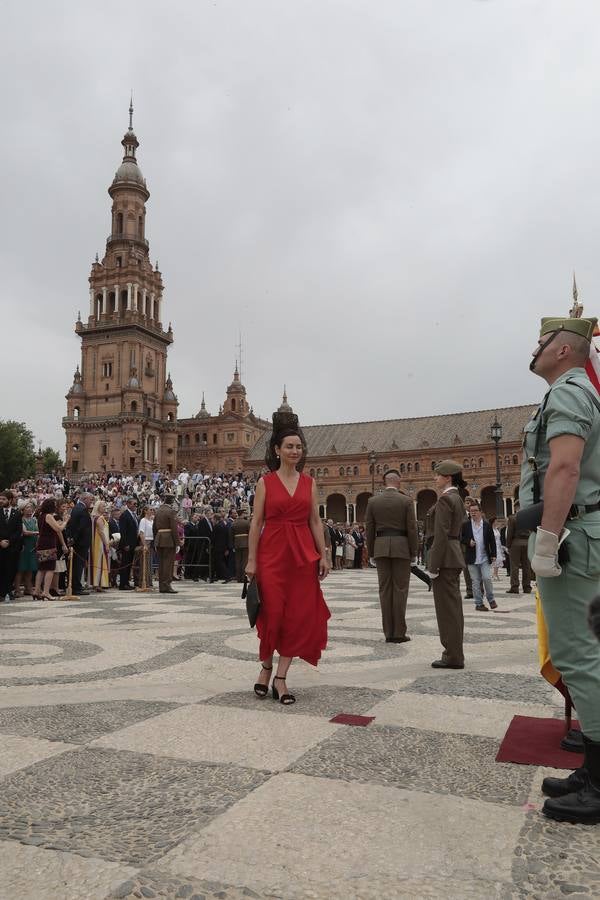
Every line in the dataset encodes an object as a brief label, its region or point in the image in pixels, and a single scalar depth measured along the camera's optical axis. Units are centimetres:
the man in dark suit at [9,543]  1133
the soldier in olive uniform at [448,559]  534
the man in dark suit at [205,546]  1755
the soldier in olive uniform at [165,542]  1331
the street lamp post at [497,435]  2513
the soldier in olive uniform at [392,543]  655
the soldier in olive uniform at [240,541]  1594
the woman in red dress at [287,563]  428
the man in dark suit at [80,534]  1249
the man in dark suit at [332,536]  2347
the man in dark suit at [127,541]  1428
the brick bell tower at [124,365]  8619
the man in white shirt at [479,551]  1025
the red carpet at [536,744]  295
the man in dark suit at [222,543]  1760
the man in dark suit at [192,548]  1812
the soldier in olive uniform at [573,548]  252
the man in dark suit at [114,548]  1456
